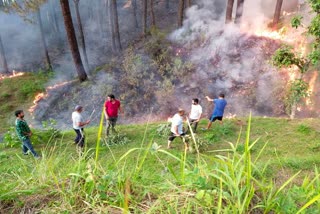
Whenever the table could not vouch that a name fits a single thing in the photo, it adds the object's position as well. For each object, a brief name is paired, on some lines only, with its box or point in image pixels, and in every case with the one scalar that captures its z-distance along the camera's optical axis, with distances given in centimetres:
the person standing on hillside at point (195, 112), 848
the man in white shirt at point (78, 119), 775
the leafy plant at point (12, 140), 904
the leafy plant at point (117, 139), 878
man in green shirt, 734
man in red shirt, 852
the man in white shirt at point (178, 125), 740
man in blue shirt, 907
